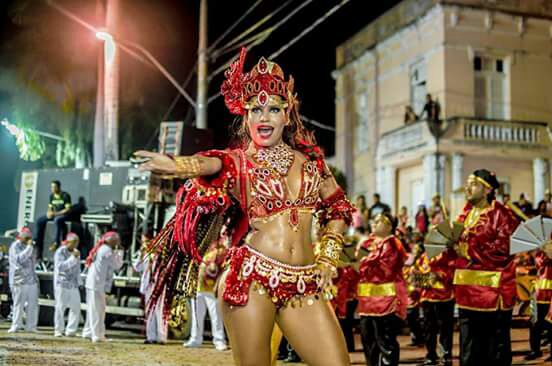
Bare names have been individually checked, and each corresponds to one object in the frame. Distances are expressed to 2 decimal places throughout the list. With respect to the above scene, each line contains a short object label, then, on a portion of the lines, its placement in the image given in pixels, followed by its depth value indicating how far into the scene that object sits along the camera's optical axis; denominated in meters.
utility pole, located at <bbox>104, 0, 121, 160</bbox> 17.84
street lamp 18.06
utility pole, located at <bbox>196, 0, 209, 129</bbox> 16.31
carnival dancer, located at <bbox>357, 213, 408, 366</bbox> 9.01
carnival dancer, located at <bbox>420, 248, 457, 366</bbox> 10.05
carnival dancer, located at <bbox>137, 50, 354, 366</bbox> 4.34
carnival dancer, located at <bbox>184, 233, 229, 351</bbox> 12.70
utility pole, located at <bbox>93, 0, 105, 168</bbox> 19.06
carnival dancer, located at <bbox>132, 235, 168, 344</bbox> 13.16
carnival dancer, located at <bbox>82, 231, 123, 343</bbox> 13.48
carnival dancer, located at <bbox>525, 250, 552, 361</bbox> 10.39
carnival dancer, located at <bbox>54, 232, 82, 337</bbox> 14.22
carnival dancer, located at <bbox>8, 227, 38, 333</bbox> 14.59
